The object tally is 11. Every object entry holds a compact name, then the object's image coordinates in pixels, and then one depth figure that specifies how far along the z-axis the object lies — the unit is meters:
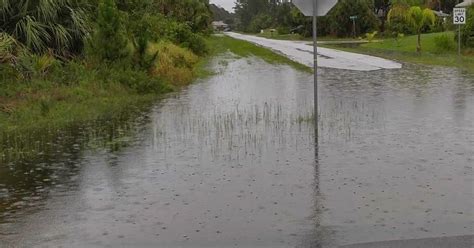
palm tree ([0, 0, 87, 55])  16.30
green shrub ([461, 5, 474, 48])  34.72
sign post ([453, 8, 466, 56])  31.11
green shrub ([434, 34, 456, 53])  37.48
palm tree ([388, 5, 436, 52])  39.97
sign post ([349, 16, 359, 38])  74.26
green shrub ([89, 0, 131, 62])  16.84
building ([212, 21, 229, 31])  185.93
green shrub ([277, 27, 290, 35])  102.12
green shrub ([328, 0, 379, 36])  72.94
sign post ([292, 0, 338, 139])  10.29
